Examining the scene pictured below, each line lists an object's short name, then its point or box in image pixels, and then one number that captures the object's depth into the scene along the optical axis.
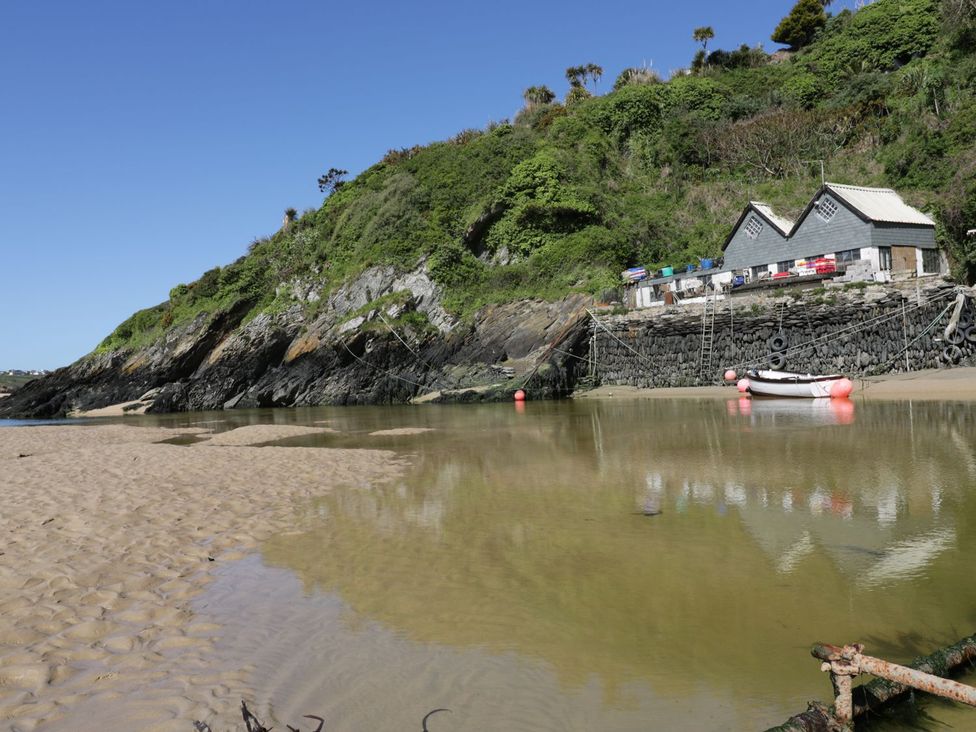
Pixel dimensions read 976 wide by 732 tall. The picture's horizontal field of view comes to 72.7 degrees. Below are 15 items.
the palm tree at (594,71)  71.50
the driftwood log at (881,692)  3.75
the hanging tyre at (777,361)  33.91
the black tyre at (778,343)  33.97
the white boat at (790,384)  28.05
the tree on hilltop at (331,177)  68.12
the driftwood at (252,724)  3.88
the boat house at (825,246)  37.00
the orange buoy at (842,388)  27.69
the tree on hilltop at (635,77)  66.38
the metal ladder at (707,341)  36.30
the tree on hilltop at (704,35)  69.25
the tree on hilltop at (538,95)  70.19
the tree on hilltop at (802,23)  68.94
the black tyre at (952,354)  29.11
